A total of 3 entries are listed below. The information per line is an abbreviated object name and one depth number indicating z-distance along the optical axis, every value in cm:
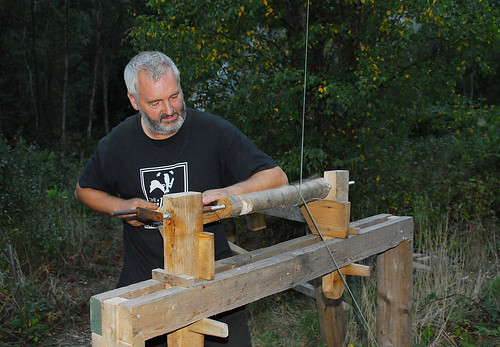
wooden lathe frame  156
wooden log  182
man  236
